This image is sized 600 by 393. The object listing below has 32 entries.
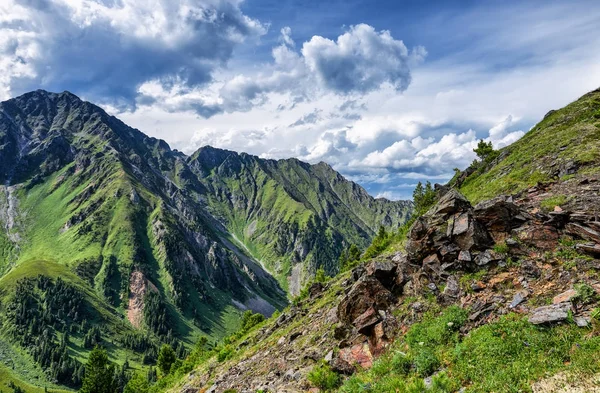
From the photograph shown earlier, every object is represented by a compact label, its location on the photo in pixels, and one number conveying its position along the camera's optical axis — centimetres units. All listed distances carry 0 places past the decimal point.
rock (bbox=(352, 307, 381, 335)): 2203
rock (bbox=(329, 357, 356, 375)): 1959
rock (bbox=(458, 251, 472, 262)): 2162
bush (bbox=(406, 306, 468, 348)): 1717
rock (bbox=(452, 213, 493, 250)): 2220
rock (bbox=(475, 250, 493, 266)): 2100
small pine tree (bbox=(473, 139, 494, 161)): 9868
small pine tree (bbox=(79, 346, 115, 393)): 7494
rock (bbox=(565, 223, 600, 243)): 1889
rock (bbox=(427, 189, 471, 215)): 2528
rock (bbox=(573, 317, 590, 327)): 1345
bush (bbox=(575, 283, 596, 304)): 1461
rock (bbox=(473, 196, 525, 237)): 2264
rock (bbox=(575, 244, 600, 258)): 1786
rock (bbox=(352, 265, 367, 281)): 3625
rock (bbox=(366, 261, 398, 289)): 2516
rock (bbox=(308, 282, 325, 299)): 4750
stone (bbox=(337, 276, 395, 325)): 2338
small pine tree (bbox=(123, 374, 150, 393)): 7896
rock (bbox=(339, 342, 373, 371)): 1978
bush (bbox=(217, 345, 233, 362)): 4341
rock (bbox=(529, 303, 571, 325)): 1420
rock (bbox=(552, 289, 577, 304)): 1527
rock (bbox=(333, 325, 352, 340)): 2381
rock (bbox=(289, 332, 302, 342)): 3213
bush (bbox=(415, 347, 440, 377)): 1523
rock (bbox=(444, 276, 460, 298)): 2036
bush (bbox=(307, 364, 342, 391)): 1889
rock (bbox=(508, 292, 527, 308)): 1689
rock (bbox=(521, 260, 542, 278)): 1858
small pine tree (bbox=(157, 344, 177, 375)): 9421
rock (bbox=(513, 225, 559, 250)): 2028
